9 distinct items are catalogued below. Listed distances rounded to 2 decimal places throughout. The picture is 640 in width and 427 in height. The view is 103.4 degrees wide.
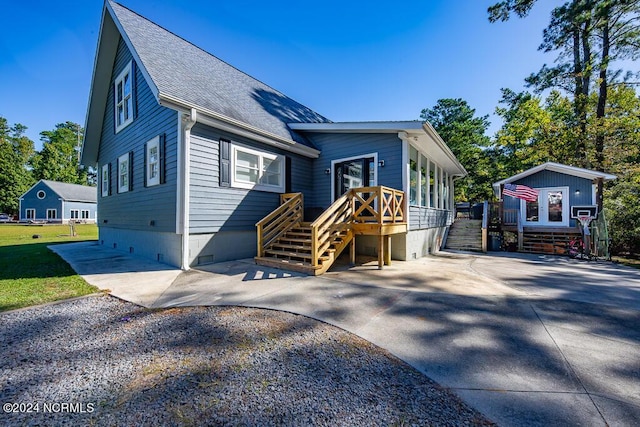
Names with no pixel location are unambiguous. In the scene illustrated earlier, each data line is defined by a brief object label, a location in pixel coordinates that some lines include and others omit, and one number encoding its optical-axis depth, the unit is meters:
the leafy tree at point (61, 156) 36.97
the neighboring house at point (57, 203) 31.38
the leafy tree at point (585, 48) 13.62
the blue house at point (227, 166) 6.41
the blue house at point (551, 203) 10.83
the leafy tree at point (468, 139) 22.25
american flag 10.64
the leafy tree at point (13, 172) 34.06
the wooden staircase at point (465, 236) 11.55
